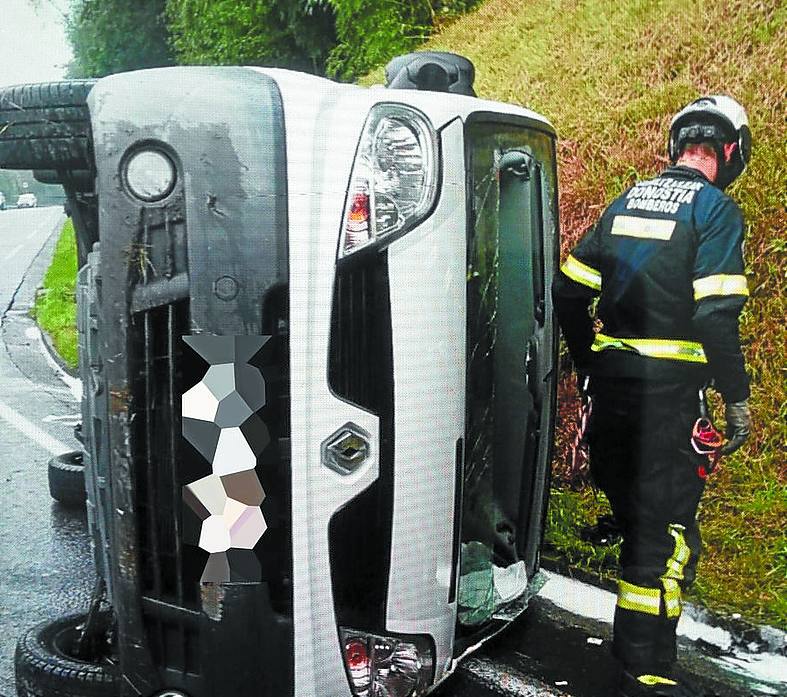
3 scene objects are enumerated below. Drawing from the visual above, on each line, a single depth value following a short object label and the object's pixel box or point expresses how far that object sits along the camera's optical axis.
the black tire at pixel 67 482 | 4.33
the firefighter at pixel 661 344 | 2.32
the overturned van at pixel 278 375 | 1.86
